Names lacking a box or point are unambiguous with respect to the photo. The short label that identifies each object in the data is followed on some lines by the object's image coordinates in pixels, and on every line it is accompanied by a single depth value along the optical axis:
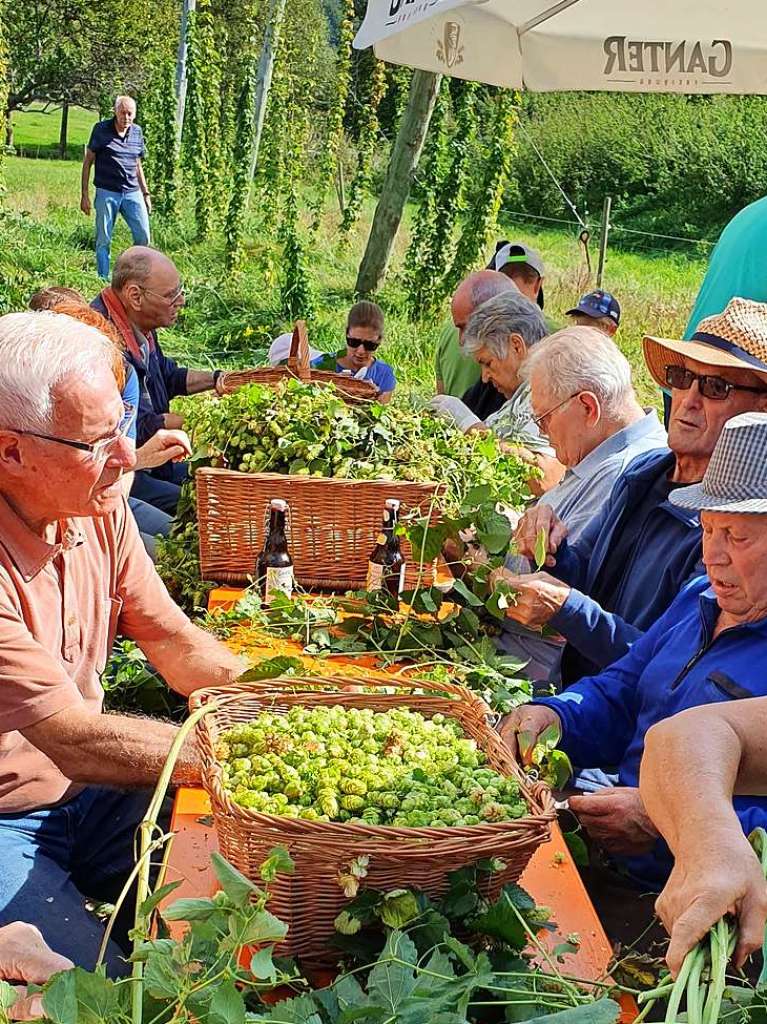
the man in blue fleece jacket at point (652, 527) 2.79
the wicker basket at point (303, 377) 4.14
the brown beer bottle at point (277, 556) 3.21
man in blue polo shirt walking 12.89
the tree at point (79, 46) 28.58
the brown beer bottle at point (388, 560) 3.27
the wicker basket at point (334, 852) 1.51
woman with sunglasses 6.40
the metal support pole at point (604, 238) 11.43
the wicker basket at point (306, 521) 3.38
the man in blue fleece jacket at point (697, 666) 2.06
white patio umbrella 4.63
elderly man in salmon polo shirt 2.22
